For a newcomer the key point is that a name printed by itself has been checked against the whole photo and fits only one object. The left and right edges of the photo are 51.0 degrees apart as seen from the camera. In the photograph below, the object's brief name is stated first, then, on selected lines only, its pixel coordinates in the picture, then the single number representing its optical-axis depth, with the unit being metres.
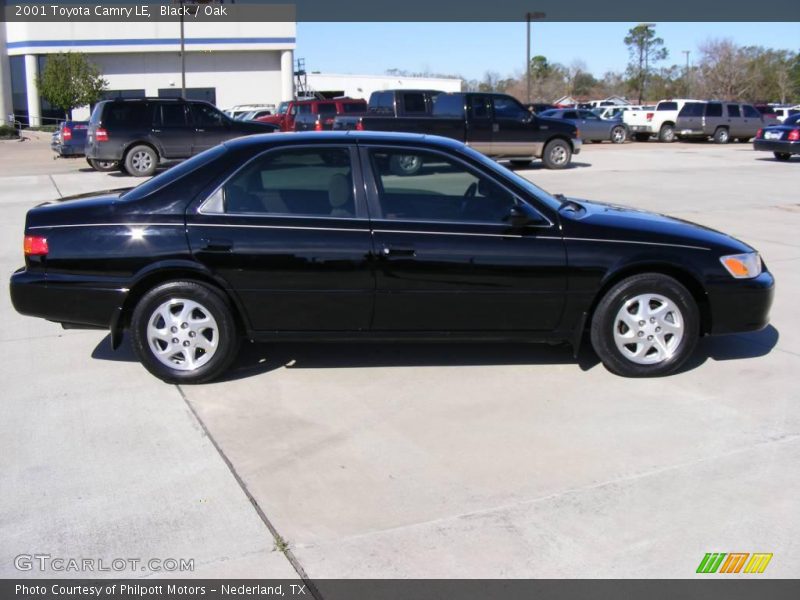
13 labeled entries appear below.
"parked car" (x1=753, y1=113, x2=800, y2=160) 23.09
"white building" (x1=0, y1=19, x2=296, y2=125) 50.59
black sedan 5.29
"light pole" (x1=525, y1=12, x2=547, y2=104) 43.25
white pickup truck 34.88
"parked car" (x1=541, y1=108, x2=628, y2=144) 33.81
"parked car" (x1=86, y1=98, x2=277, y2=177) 18.72
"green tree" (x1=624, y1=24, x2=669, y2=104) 79.43
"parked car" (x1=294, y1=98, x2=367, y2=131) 24.88
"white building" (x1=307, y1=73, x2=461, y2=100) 60.44
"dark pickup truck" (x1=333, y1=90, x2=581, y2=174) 19.84
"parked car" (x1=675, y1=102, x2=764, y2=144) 33.50
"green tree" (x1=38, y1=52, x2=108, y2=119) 46.47
